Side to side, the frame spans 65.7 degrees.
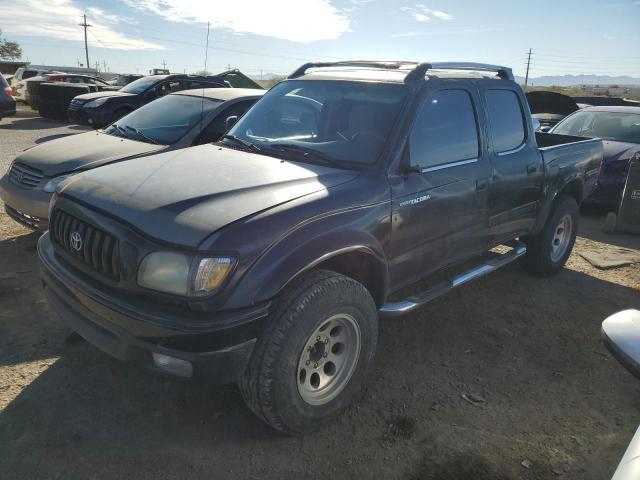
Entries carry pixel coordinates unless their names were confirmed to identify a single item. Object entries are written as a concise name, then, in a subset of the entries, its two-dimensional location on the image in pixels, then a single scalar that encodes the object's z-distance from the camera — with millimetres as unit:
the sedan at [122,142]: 4727
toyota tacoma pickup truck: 2287
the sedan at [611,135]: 7582
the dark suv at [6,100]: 13203
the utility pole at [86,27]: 68812
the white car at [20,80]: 21859
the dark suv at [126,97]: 11250
